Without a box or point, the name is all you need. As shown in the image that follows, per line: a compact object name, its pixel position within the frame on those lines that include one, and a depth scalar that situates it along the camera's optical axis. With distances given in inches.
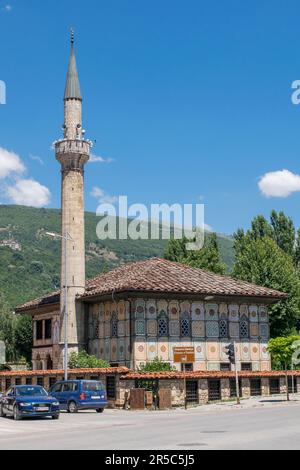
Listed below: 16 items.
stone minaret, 1734.7
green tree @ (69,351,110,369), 1584.6
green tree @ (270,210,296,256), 2856.8
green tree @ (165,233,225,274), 2488.9
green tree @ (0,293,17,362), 3370.3
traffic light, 1279.5
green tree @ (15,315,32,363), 3068.4
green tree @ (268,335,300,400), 1406.3
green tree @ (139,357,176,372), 1485.0
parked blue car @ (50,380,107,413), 1132.5
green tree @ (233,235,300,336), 2178.9
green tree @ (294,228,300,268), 2819.9
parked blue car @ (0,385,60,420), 963.3
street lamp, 1423.5
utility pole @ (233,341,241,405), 1270.7
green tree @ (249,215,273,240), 2861.7
